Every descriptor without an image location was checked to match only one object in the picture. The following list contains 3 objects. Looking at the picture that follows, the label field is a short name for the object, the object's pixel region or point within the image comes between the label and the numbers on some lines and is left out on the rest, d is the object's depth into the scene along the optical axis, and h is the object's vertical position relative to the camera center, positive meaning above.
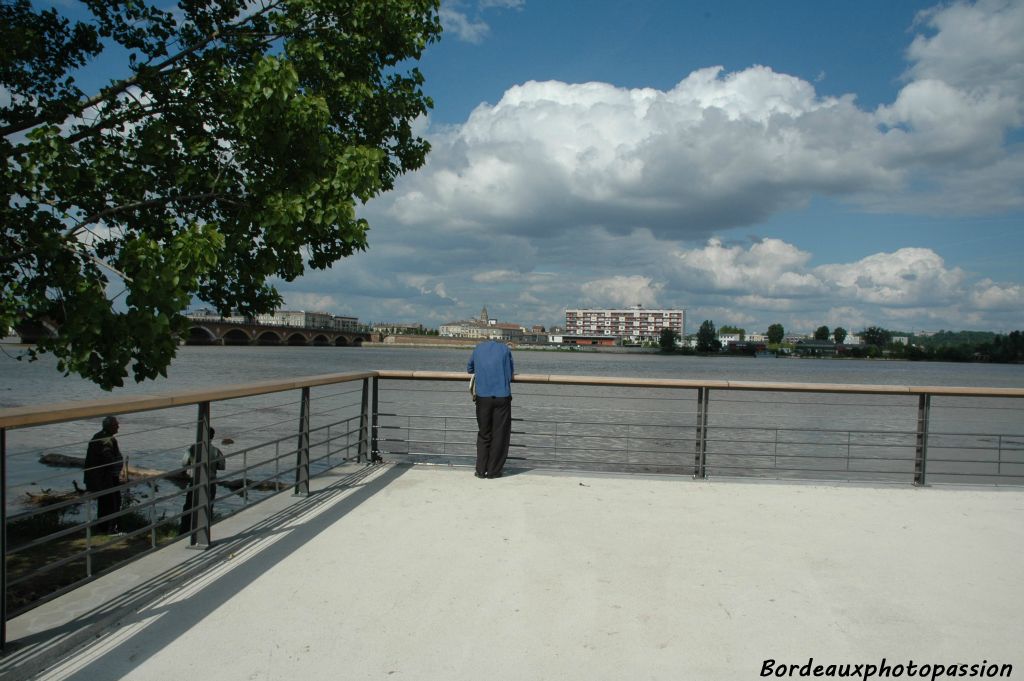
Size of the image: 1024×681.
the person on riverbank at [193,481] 4.02 -0.97
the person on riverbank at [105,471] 8.20 -1.84
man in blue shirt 6.58 -0.72
